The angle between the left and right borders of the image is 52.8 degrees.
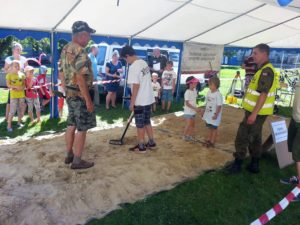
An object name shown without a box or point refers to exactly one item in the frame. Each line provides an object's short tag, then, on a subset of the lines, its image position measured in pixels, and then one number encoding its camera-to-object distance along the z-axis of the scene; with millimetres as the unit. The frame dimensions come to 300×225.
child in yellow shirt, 6250
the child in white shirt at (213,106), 5367
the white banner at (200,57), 10859
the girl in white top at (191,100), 5672
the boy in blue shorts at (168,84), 9266
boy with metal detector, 4715
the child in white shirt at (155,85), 8948
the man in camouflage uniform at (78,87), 3920
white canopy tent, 6277
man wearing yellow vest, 4105
